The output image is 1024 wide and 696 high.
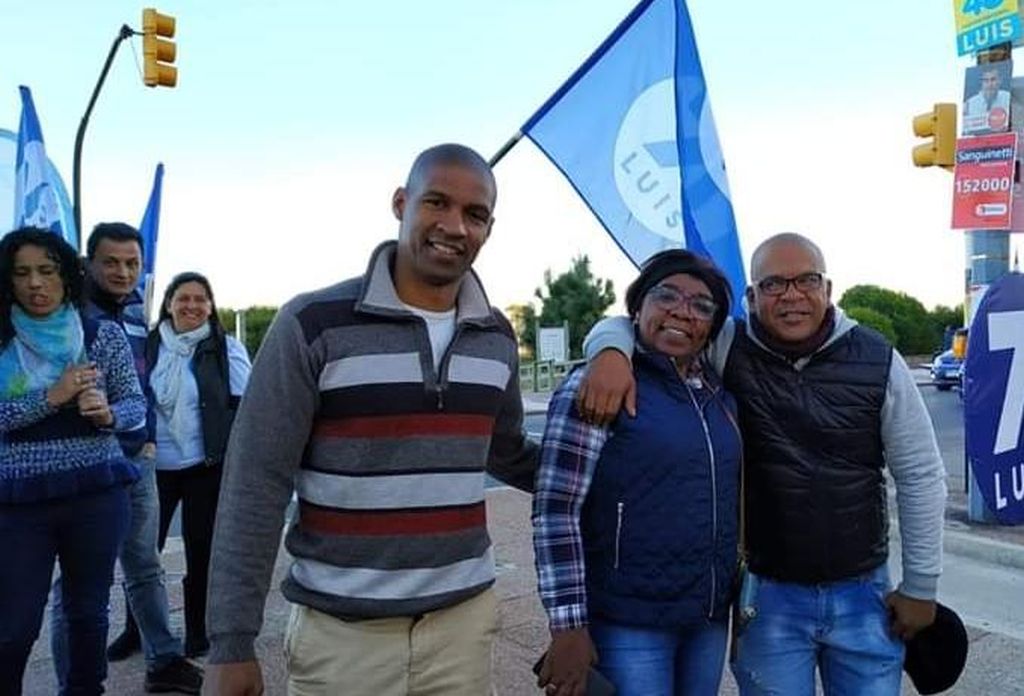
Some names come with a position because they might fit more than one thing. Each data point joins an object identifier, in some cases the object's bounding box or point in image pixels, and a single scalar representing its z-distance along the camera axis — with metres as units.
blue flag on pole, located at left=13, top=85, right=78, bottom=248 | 6.19
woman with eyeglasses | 2.36
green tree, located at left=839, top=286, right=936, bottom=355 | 54.19
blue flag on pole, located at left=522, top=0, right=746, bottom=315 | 5.09
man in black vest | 2.54
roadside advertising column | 6.94
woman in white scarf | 4.37
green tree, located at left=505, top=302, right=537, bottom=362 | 49.50
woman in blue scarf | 3.07
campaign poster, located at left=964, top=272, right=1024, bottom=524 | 4.06
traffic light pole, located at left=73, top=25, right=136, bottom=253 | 13.29
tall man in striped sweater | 2.01
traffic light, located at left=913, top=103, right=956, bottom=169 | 8.26
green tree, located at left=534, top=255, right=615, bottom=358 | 50.19
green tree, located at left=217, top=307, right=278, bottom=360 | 43.59
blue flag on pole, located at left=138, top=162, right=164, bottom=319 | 7.02
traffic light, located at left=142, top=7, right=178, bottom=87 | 12.14
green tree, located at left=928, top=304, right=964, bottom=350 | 54.25
